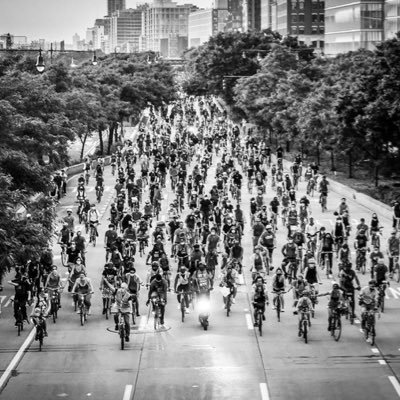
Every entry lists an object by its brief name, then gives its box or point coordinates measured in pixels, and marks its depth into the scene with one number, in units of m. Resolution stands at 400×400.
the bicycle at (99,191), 48.58
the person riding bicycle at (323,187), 45.00
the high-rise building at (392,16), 118.00
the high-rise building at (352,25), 135.25
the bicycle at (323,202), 45.91
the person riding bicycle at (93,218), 35.88
